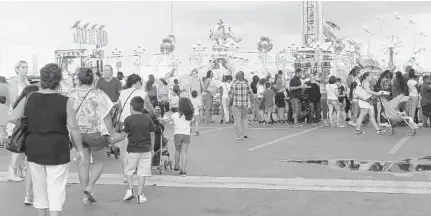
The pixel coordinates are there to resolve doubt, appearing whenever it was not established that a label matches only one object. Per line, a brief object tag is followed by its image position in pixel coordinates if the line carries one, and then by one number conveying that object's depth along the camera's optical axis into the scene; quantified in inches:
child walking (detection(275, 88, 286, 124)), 745.6
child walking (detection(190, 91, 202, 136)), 609.4
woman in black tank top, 200.1
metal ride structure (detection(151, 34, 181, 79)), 1770.1
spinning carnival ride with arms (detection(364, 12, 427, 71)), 2258.9
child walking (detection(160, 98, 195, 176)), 345.7
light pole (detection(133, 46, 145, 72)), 1959.5
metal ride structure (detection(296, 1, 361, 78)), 1644.9
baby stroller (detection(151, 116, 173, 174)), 349.4
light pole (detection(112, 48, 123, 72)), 1774.5
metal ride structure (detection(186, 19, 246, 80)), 1357.0
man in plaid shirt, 547.5
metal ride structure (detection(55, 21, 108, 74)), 2593.5
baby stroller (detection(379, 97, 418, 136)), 561.1
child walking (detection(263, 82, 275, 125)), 730.2
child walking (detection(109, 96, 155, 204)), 284.7
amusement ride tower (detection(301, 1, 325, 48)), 3090.6
